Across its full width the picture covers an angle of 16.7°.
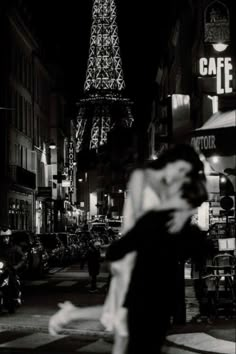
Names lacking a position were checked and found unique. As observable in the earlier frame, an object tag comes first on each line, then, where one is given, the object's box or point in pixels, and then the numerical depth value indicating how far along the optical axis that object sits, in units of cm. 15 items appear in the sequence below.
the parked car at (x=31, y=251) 2872
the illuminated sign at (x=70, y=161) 10035
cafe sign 2260
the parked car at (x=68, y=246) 3903
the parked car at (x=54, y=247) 3534
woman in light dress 486
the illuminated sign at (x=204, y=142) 1188
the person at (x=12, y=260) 1659
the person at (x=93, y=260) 2286
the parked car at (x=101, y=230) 5792
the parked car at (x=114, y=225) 7396
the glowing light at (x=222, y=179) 1614
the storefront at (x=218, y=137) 1154
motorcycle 1641
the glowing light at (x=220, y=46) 2324
